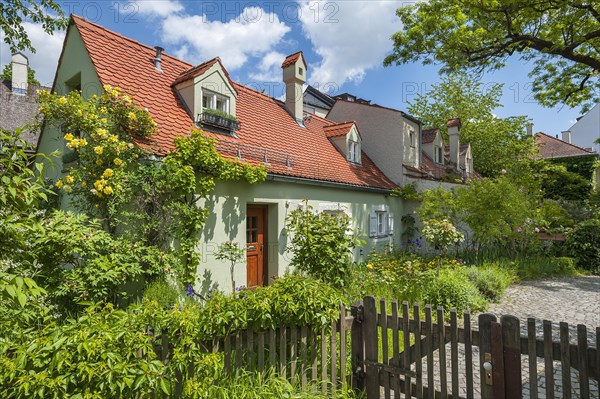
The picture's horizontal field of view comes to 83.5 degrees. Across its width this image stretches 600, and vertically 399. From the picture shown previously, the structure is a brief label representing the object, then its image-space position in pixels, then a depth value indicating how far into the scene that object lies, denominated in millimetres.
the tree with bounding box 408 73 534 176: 24594
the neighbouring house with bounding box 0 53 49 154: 17781
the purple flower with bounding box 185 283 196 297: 7249
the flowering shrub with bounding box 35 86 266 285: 6715
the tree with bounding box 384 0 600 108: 10016
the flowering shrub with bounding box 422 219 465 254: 10529
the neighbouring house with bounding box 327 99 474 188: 15312
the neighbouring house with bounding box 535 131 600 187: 25269
